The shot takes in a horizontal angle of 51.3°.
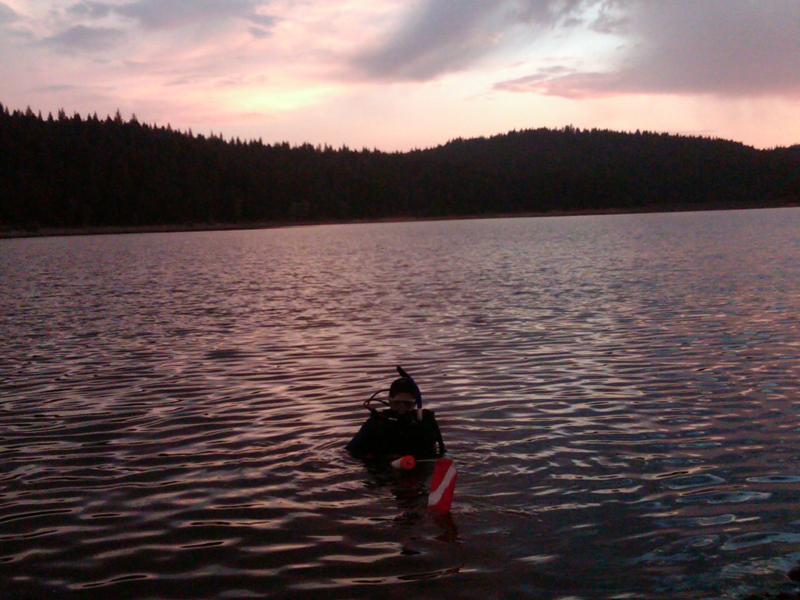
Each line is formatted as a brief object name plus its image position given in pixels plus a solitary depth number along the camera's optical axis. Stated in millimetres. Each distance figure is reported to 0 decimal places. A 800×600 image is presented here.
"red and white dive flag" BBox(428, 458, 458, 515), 9234
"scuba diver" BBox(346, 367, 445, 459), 10867
